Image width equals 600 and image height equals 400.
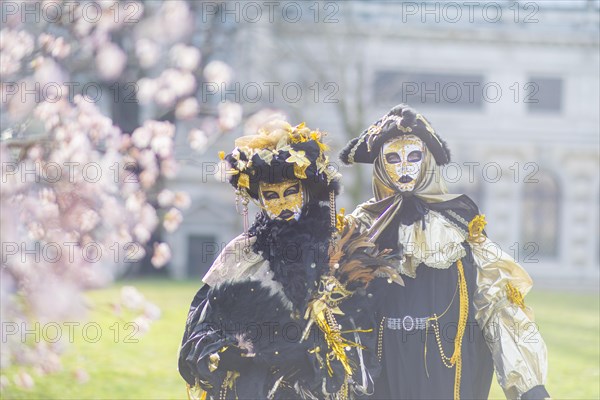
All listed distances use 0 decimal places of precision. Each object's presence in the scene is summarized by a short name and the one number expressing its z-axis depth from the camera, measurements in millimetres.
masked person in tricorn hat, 10766
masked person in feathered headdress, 9984
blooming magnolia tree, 13937
